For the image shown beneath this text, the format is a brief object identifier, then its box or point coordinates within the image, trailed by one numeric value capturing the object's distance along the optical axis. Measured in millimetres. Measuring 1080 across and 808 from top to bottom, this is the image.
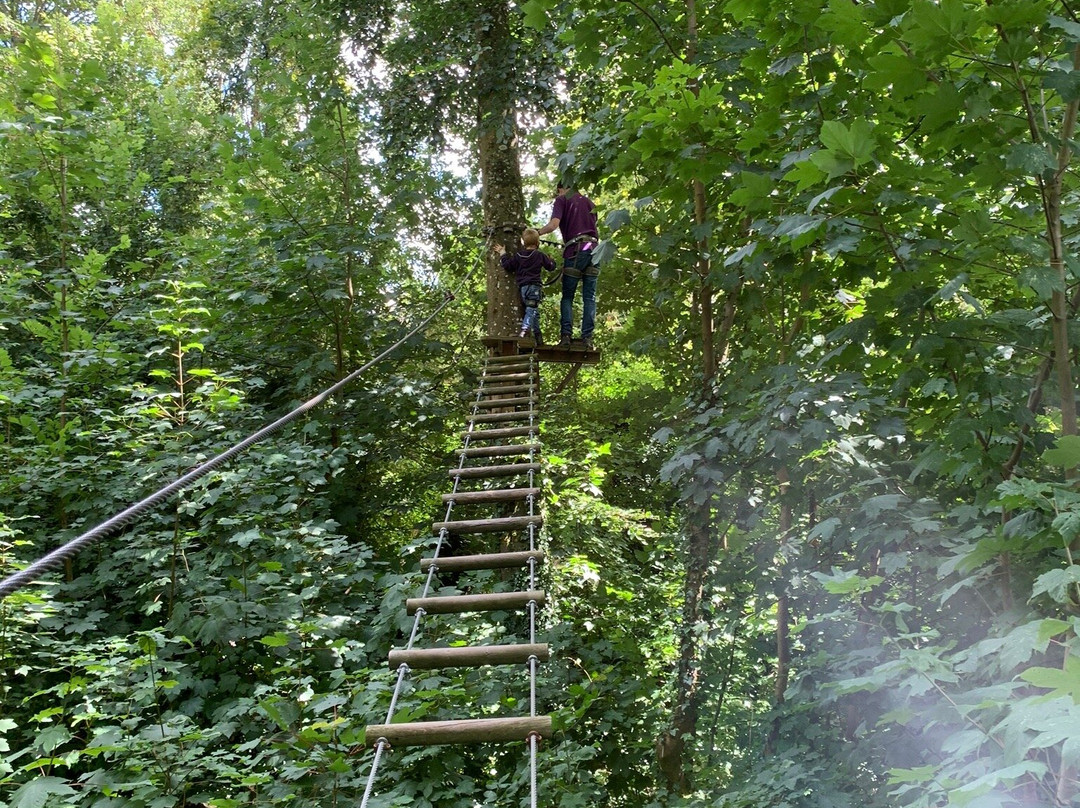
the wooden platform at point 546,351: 5770
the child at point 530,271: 5695
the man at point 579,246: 5809
